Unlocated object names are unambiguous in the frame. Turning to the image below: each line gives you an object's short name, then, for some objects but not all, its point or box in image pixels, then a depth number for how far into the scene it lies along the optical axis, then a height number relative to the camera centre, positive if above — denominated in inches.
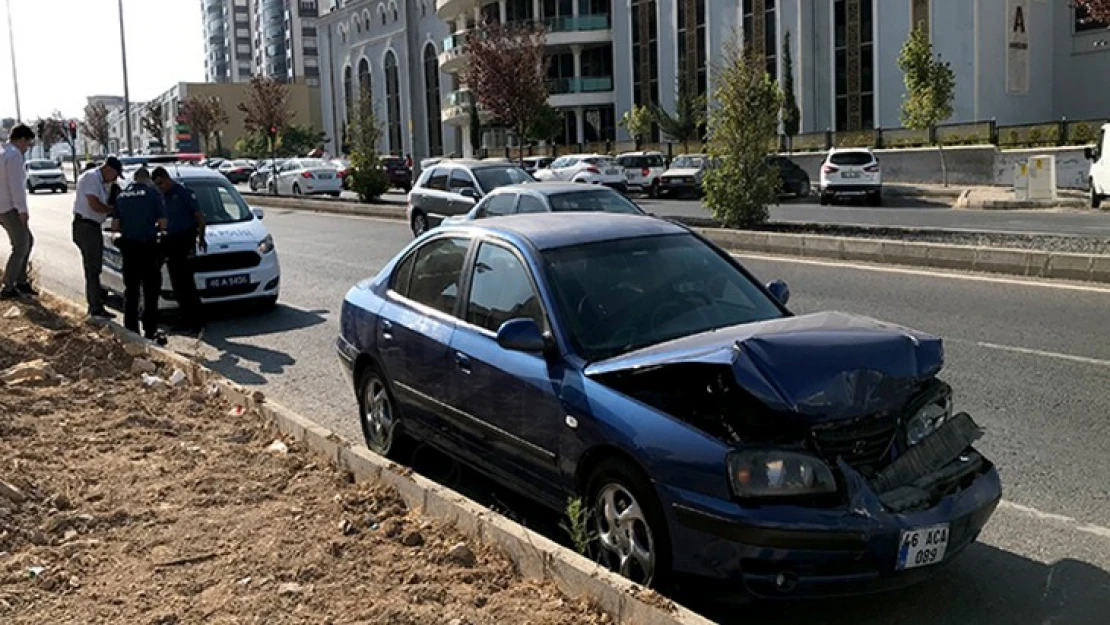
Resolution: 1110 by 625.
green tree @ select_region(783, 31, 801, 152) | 1925.4 +158.7
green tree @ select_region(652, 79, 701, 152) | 2136.2 +152.0
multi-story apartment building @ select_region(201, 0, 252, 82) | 6692.9 +1086.9
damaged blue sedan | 158.9 -36.4
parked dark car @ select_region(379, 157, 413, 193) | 1979.6 +58.4
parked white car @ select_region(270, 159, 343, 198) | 1657.2 +42.6
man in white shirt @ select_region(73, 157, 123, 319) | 450.3 -3.2
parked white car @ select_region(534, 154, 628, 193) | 1518.2 +37.6
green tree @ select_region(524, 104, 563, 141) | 2215.8 +157.5
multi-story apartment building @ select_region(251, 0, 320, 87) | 5679.1 +919.6
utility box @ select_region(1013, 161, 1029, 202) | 1133.7 -0.4
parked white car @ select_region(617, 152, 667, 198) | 1574.8 +39.2
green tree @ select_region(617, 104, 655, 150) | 2219.5 +154.6
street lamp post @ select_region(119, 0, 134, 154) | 1989.2 +217.0
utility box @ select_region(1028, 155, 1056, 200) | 1124.6 +1.1
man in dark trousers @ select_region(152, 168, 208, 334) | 446.9 -9.7
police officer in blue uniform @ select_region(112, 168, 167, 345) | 413.4 -11.3
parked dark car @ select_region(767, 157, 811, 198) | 1393.9 +14.0
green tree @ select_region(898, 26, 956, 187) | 1476.4 +137.5
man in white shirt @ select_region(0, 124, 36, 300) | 454.9 +11.4
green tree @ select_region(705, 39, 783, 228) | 767.1 +34.2
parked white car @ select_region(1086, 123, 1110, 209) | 1013.2 +6.4
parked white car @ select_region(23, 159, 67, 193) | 2161.7 +83.0
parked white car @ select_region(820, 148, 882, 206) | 1259.8 +11.8
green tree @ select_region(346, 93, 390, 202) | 1418.6 +62.8
